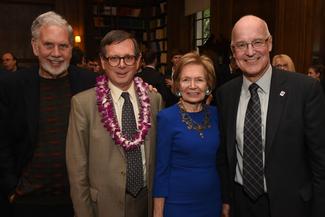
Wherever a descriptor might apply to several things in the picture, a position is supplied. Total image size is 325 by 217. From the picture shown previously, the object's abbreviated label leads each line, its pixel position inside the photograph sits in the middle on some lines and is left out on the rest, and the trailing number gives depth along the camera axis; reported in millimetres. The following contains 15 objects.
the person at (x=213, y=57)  4308
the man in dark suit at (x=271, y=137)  1437
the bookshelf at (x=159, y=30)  8734
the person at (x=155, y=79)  4195
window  7380
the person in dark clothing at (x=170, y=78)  4176
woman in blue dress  1642
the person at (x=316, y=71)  4335
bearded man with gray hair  1632
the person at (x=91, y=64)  5940
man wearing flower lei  1506
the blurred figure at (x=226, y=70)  4906
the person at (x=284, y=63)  3605
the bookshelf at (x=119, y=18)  8906
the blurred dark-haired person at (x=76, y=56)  3660
